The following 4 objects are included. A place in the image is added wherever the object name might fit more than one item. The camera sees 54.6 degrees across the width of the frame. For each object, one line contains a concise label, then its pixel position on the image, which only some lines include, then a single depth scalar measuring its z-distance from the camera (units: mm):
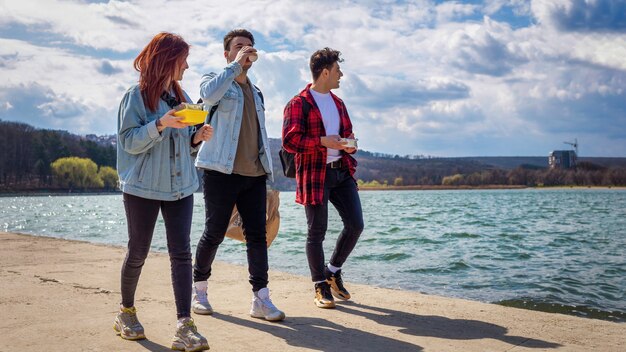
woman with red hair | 3656
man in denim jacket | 4449
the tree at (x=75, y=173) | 125562
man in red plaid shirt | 5070
